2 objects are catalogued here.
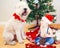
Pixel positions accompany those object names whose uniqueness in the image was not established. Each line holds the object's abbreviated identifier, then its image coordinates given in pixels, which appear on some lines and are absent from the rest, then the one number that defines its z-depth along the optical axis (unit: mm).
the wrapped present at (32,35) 2653
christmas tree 2900
